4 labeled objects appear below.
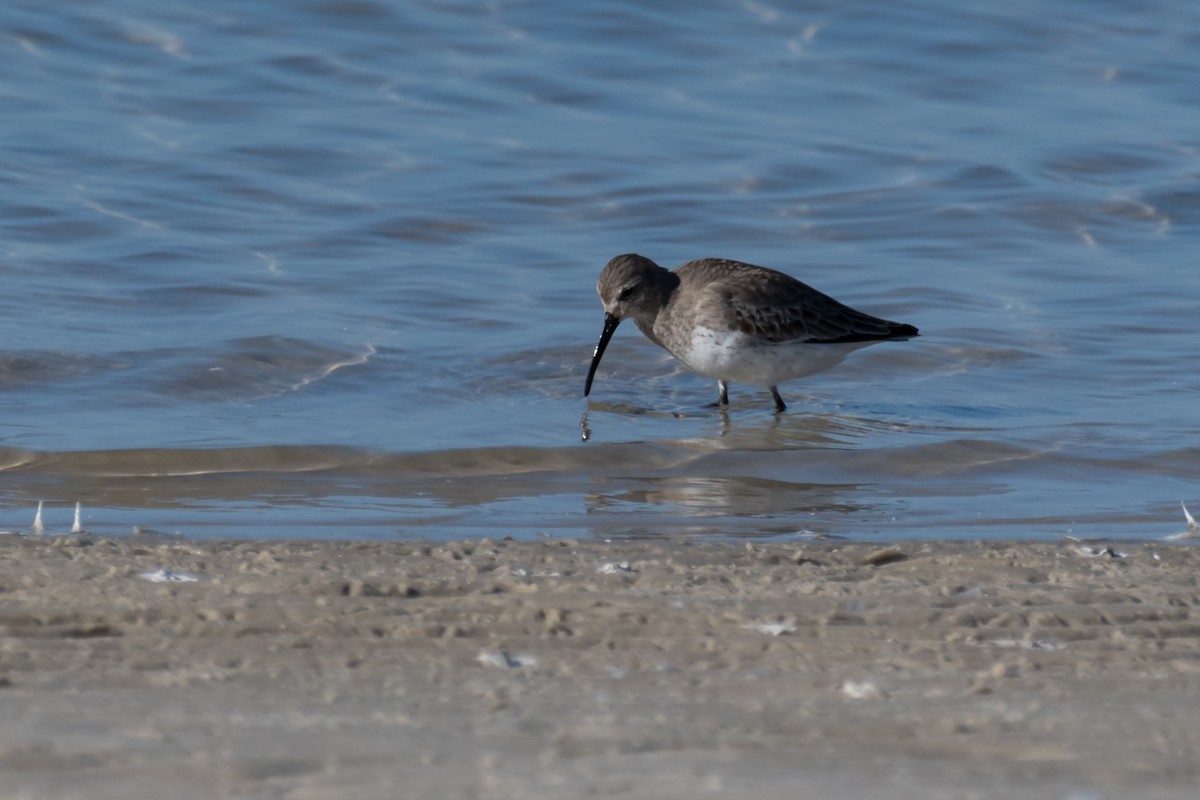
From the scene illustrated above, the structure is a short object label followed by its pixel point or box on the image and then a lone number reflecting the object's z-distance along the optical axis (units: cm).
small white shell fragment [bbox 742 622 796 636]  831
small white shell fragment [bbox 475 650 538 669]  774
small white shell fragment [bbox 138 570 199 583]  897
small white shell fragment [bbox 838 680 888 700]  732
